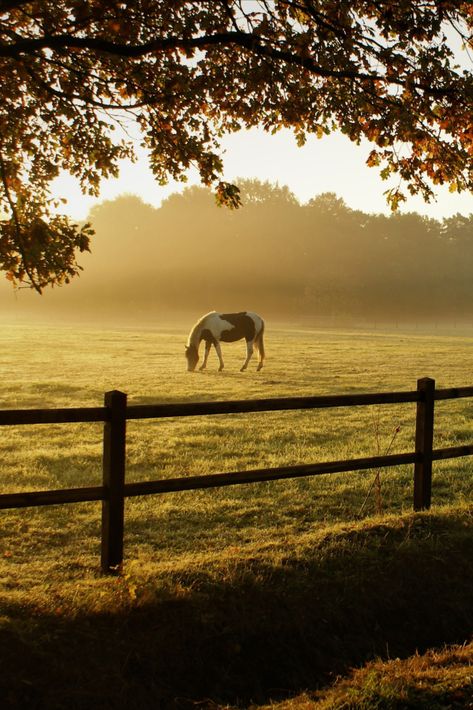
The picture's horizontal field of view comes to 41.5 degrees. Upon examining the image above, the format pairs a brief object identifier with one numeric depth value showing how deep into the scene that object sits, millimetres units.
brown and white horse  23189
